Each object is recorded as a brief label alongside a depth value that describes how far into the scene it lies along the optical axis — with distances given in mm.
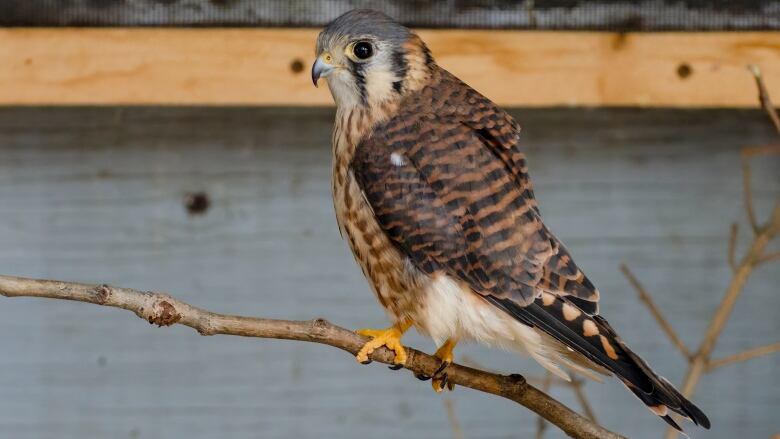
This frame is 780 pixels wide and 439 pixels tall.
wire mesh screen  5602
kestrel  4094
